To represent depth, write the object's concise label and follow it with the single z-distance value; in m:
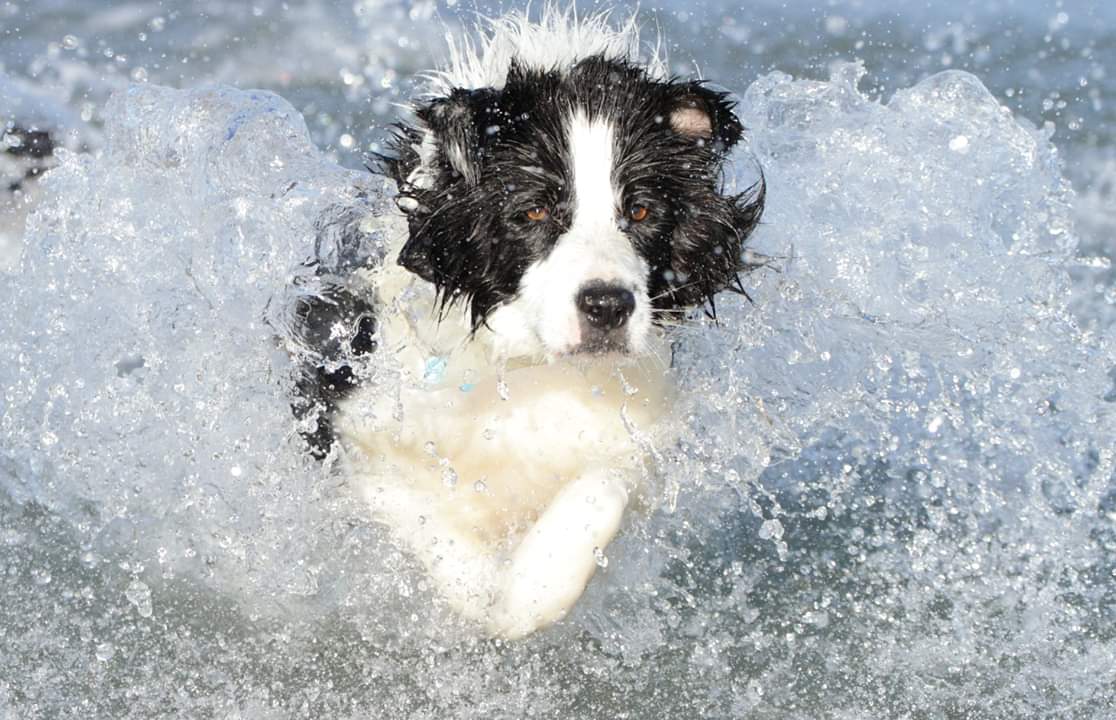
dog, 7.63
